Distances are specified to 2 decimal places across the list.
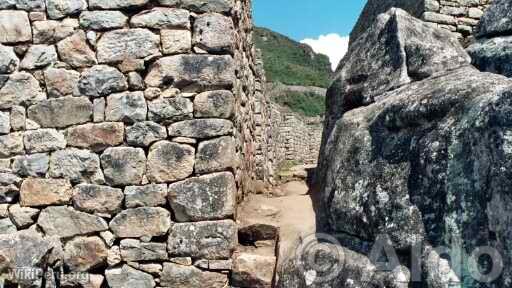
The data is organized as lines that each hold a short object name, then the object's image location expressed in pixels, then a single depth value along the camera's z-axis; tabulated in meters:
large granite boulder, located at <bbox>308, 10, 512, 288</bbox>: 2.49
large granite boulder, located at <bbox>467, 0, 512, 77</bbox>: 3.43
